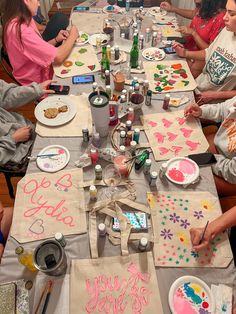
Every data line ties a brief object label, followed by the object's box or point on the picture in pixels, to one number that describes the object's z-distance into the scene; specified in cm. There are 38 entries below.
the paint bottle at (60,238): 102
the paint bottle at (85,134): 136
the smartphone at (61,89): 164
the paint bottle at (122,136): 133
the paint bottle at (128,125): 138
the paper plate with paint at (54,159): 129
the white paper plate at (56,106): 148
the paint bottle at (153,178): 119
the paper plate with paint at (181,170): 125
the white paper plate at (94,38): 199
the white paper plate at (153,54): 188
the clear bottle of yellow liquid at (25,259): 98
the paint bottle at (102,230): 105
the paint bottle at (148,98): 153
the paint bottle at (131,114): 144
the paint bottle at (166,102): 151
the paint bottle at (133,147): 131
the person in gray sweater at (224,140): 139
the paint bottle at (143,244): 101
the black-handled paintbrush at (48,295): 92
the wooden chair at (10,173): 159
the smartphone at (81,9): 237
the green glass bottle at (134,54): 179
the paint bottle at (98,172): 120
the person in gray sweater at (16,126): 155
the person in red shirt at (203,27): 198
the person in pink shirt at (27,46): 167
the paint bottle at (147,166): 123
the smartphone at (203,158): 130
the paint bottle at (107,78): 164
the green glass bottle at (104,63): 172
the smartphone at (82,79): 170
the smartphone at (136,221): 109
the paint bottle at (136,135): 133
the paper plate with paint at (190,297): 93
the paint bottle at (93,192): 115
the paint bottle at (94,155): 127
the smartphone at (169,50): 193
